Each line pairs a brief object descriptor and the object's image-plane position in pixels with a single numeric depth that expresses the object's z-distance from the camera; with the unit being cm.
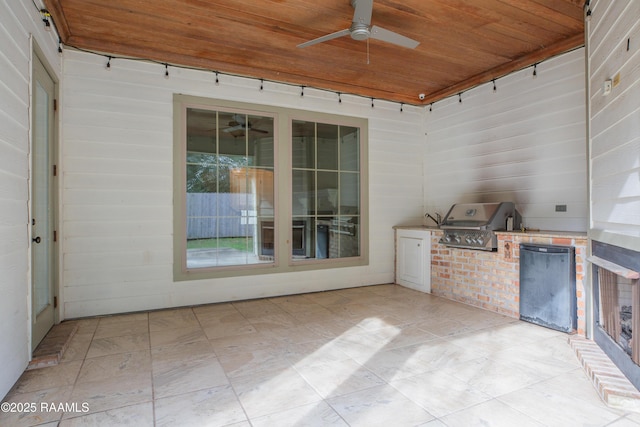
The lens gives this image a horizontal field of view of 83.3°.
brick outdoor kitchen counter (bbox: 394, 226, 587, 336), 338
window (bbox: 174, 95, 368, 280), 442
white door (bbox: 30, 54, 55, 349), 293
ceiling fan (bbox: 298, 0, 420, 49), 288
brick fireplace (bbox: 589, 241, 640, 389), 226
